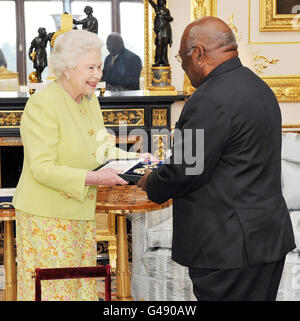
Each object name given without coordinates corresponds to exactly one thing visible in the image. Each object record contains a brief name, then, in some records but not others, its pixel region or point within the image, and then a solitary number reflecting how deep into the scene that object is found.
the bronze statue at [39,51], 5.11
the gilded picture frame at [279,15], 5.55
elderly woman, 2.44
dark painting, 5.56
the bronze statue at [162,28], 5.20
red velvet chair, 2.26
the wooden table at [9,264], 3.60
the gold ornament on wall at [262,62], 5.62
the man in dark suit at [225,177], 2.02
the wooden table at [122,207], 3.17
